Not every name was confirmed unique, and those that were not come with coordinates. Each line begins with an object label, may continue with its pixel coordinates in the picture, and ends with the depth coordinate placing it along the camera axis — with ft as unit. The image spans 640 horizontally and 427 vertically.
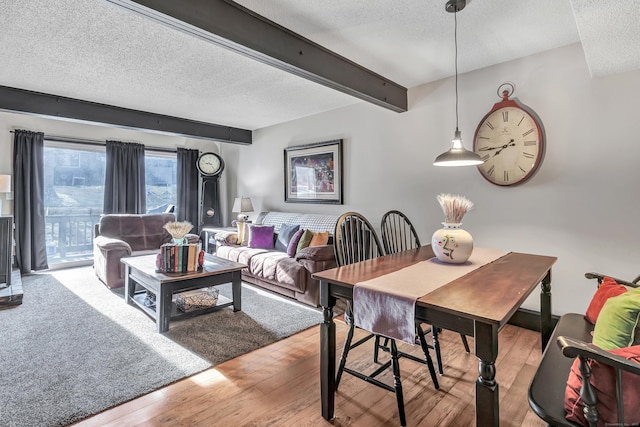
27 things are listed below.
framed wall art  14.21
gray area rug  6.12
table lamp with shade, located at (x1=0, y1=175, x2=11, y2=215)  13.69
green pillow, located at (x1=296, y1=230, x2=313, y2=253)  12.68
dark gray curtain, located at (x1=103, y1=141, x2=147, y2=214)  17.48
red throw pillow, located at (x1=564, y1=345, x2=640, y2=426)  3.04
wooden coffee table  9.00
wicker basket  10.20
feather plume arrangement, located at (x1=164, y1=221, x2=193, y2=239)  10.05
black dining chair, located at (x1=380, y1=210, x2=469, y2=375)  11.13
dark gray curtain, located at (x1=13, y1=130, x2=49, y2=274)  15.08
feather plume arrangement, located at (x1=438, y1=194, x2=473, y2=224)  6.22
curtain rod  16.04
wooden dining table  3.67
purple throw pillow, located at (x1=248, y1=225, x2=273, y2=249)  14.70
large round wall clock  9.09
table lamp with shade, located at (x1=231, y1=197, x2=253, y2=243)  17.38
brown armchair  12.70
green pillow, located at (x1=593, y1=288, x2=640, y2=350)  3.80
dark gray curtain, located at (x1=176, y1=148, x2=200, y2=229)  20.30
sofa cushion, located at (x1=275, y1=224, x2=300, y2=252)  14.17
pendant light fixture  6.68
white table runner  4.41
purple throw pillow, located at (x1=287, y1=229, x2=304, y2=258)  13.06
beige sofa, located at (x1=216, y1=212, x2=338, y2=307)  11.03
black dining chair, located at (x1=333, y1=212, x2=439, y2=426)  5.52
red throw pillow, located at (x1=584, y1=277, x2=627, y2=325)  5.41
